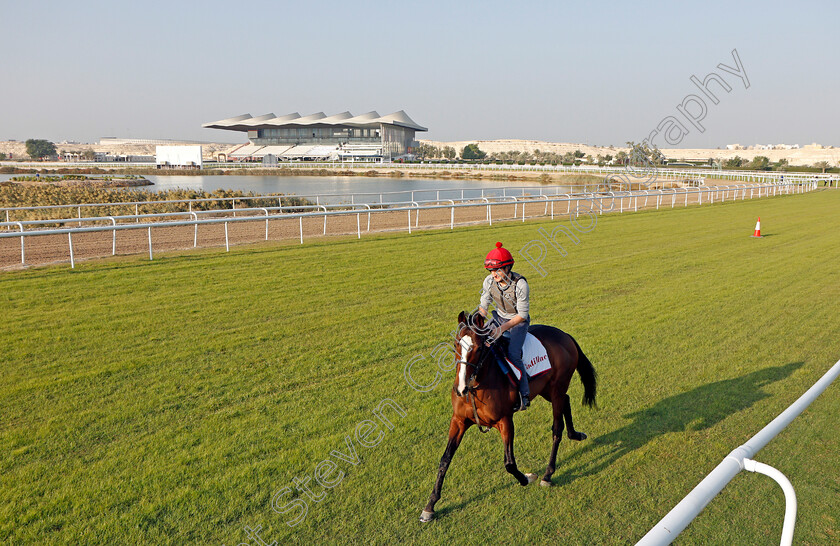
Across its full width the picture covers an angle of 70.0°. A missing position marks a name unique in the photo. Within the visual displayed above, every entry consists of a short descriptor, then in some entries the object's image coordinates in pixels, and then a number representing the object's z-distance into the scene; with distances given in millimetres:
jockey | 4215
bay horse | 3758
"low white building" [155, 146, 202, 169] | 94750
